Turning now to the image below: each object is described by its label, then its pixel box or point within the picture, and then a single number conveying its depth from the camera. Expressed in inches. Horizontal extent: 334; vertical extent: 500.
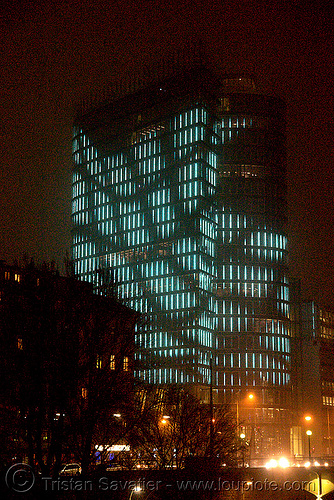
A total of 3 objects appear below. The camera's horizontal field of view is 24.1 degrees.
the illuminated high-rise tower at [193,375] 7726.4
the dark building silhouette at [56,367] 1950.1
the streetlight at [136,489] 2011.6
